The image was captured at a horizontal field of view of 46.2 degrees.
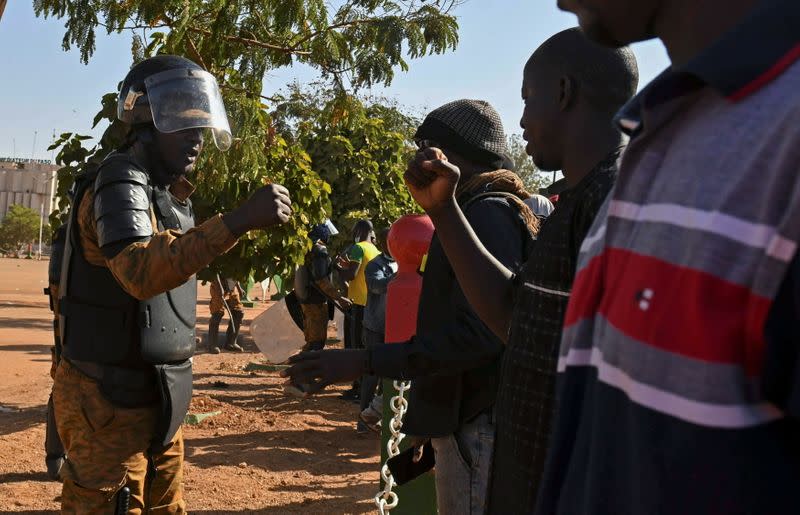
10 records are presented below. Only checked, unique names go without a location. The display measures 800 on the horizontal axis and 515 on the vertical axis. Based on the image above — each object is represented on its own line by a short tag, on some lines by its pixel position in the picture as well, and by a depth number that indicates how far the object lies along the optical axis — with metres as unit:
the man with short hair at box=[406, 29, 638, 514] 1.84
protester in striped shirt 0.87
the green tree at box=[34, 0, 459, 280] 6.98
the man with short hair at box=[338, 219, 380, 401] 9.85
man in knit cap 2.74
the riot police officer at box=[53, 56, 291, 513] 3.26
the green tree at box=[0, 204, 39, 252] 58.91
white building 98.44
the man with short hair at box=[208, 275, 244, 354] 13.94
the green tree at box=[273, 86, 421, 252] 15.05
